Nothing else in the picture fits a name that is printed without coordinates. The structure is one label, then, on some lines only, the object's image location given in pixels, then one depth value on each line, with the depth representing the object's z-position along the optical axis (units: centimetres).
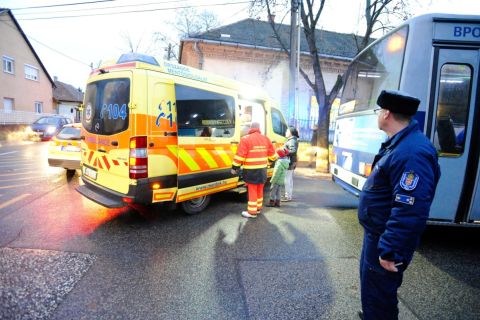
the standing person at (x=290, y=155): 604
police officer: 167
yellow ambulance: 403
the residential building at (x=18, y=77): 2100
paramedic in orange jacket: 495
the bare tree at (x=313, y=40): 1005
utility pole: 965
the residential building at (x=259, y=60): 1560
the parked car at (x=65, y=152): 691
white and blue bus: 355
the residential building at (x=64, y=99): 3850
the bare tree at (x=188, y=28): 2816
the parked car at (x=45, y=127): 1736
